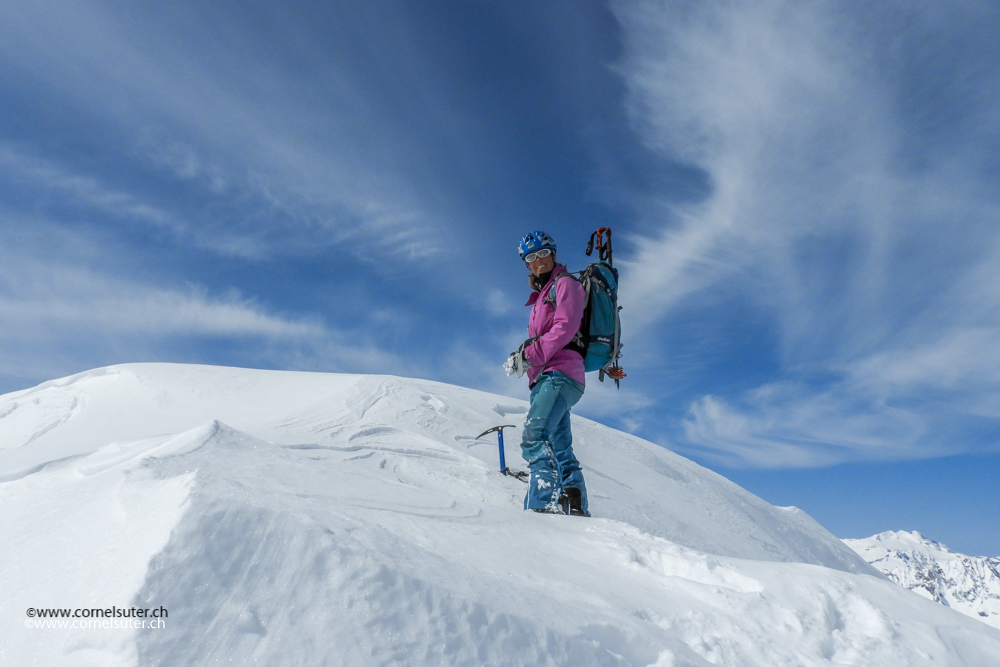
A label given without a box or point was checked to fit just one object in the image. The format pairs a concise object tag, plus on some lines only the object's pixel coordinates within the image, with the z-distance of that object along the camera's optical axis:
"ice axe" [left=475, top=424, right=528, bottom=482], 5.84
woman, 4.68
